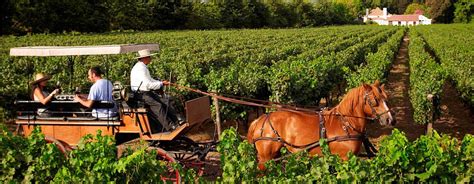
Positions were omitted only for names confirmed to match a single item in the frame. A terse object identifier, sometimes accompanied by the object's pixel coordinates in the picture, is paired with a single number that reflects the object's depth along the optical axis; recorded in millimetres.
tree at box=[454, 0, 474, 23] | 120188
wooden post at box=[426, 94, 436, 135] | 12148
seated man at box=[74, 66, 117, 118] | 8023
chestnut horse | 7090
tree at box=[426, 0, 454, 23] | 132125
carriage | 7887
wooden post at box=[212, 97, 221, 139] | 8742
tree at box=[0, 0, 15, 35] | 52250
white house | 160125
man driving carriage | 7961
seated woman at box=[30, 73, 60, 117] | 8016
